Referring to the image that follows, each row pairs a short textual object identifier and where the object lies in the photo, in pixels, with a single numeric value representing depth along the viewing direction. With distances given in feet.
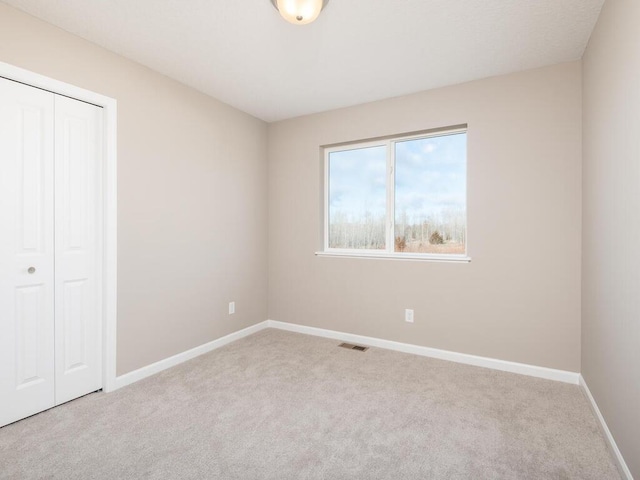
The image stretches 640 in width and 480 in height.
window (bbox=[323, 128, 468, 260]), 10.62
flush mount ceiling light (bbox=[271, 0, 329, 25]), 6.19
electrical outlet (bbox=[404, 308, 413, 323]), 10.96
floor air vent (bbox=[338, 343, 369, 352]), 11.27
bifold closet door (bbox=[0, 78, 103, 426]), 6.85
